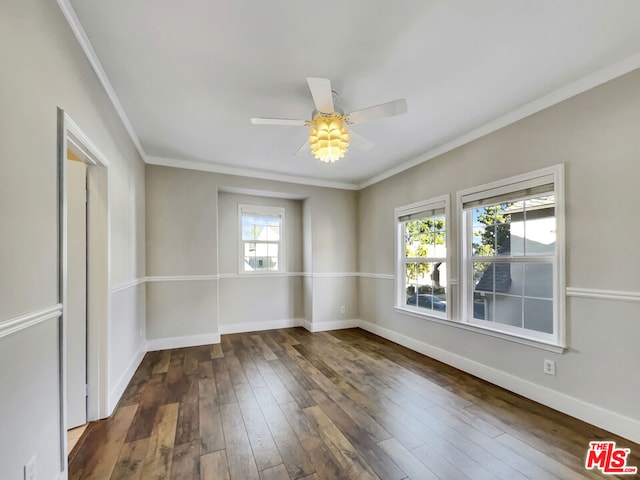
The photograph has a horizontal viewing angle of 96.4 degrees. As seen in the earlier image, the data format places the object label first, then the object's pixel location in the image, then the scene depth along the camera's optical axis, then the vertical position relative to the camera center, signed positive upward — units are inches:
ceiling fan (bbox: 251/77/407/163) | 76.6 +34.7
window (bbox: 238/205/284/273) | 187.6 +2.1
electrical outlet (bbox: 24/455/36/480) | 46.0 -37.1
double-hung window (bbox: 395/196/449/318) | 137.3 -9.5
